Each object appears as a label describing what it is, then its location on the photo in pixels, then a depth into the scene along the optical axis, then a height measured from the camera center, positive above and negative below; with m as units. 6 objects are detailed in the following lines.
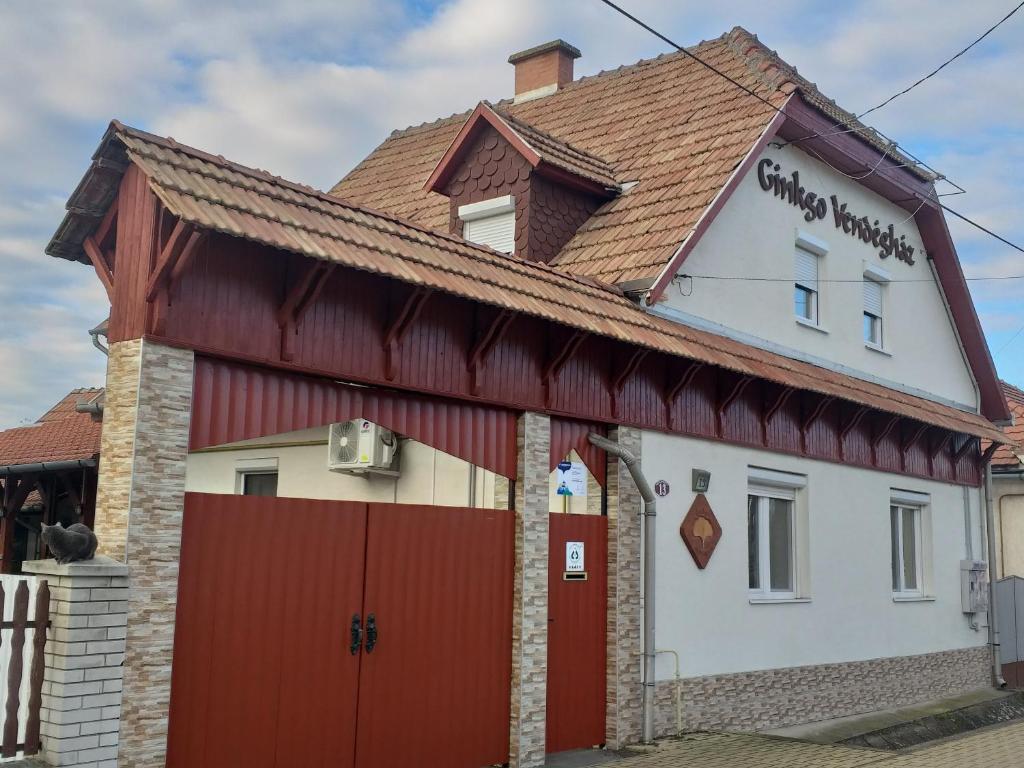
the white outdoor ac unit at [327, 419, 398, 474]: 12.88 +1.22
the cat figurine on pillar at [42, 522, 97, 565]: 6.11 +0.00
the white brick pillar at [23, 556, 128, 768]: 6.14 -0.70
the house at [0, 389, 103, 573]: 13.55 +0.90
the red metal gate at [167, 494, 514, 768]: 7.11 -0.64
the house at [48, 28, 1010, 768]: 7.16 +1.21
